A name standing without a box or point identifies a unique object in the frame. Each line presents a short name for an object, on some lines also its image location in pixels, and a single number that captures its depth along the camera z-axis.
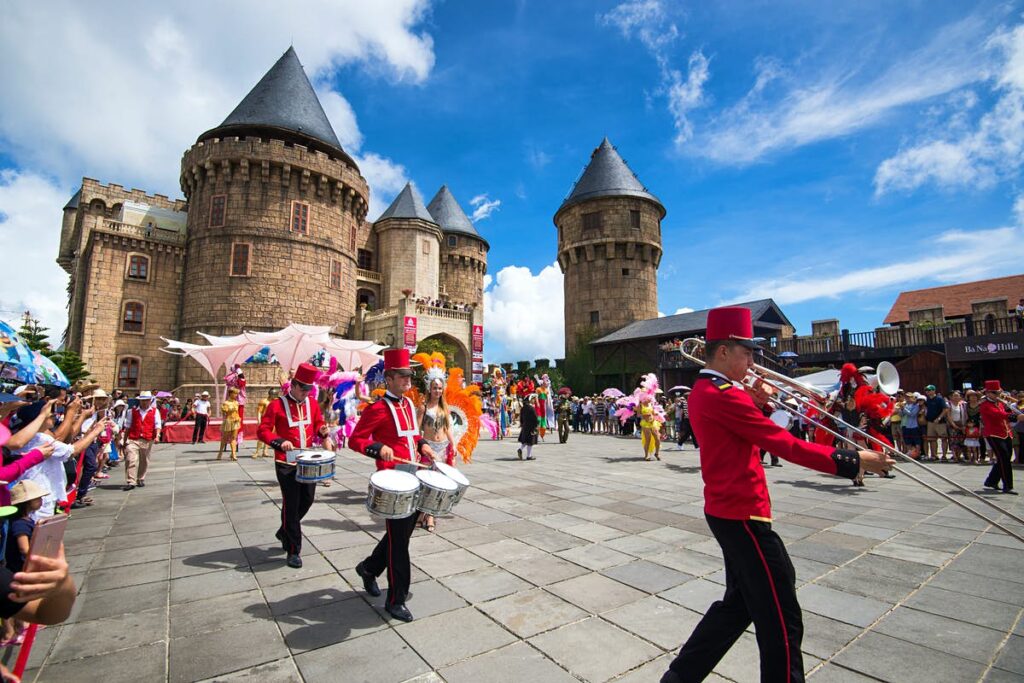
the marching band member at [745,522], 2.28
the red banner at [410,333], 30.89
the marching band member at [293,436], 4.91
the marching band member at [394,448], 3.67
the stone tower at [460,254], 47.78
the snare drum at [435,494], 3.73
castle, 29.45
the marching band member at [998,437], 8.10
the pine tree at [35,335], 38.12
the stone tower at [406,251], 39.50
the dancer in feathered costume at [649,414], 12.95
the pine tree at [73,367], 27.84
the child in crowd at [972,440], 12.34
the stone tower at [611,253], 43.69
